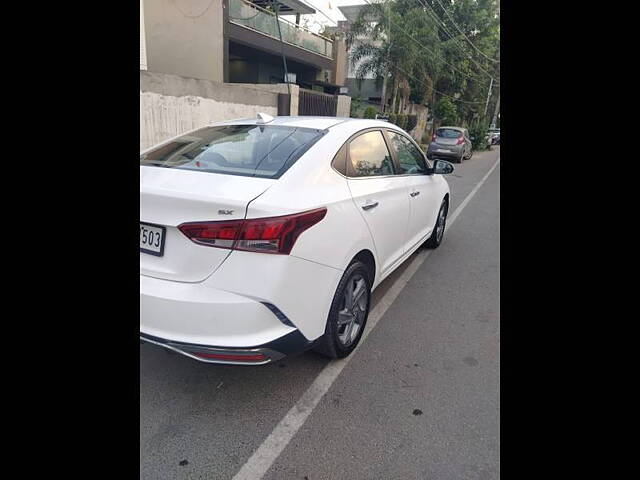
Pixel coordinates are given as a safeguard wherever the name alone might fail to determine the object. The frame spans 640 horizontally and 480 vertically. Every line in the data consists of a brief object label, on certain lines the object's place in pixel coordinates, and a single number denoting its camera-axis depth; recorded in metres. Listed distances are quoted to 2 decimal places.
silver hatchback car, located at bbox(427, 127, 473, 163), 18.14
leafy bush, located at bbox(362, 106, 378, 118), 20.90
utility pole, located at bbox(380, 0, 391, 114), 21.27
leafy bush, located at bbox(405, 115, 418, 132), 24.83
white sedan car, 2.08
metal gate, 13.69
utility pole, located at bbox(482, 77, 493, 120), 36.59
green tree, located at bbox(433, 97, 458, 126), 30.20
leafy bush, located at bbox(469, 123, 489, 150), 26.97
